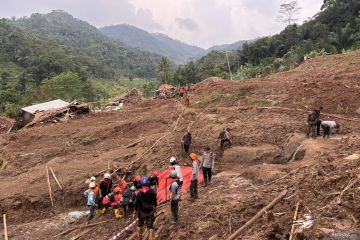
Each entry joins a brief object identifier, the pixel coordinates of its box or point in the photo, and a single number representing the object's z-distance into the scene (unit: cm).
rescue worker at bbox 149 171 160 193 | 1031
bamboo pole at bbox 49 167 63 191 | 1582
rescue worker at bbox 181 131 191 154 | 1609
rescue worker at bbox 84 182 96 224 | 1247
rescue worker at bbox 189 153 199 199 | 1095
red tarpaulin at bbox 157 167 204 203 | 1214
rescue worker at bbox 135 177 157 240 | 902
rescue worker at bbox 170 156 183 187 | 1064
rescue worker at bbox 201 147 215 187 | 1203
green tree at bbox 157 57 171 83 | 5842
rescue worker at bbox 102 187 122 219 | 1210
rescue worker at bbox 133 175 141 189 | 1128
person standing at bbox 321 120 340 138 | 1474
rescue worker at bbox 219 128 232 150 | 1606
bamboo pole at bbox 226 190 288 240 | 832
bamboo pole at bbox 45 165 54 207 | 1535
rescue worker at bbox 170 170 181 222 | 959
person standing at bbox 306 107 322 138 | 1510
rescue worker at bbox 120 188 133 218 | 1172
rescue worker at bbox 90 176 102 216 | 1269
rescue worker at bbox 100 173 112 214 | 1288
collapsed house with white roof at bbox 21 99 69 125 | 3289
